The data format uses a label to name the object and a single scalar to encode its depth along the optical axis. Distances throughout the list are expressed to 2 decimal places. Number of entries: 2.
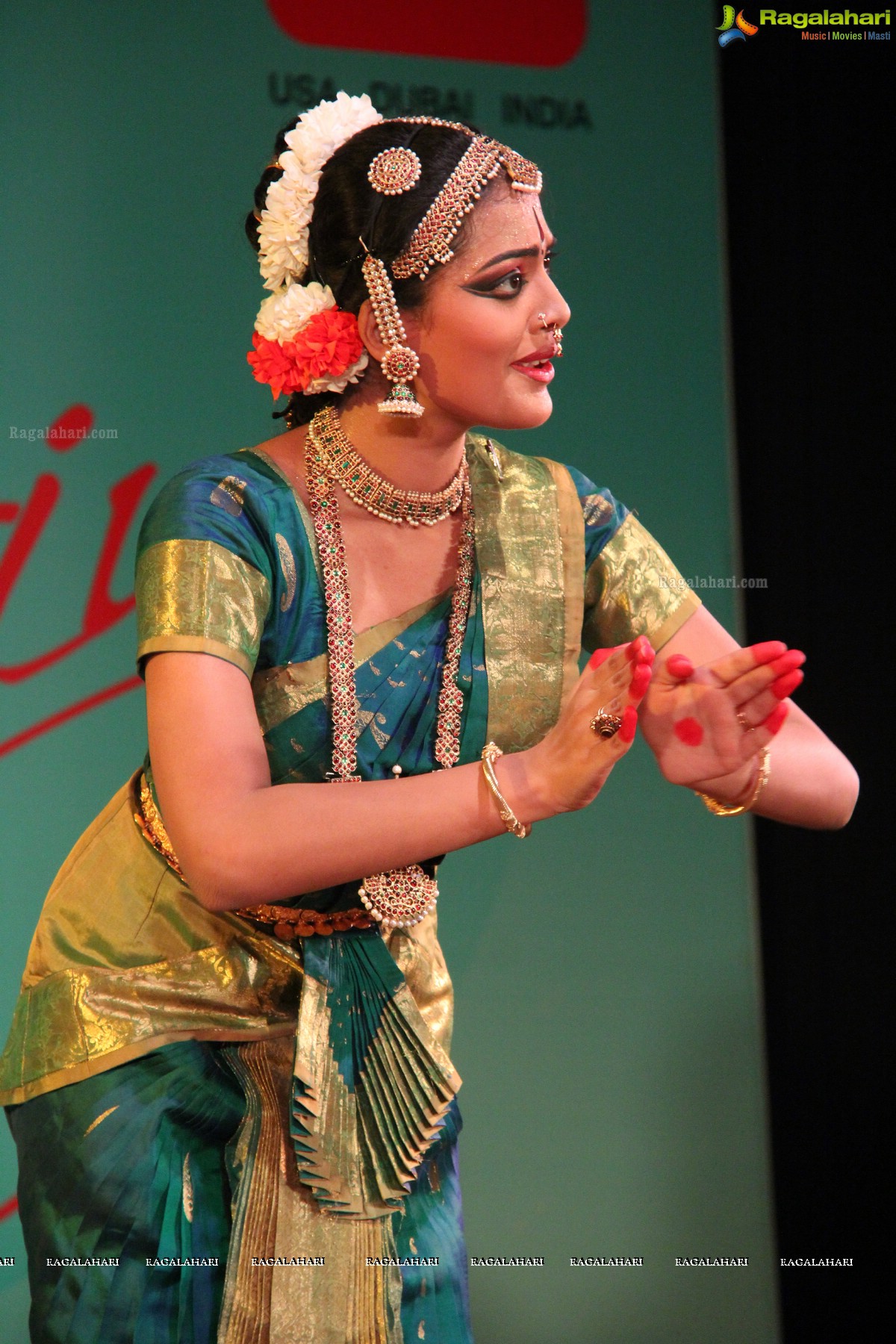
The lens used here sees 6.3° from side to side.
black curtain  6.30
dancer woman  5.43
